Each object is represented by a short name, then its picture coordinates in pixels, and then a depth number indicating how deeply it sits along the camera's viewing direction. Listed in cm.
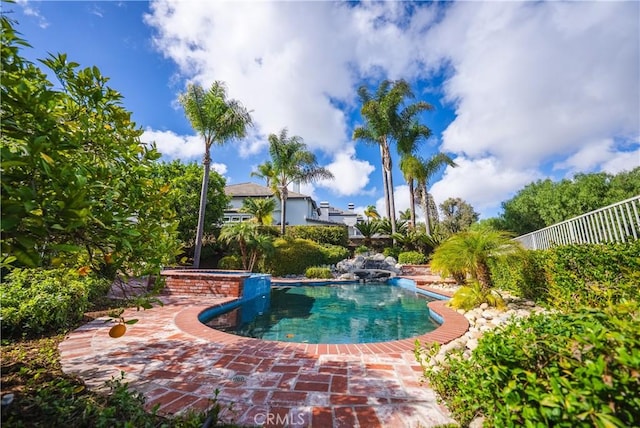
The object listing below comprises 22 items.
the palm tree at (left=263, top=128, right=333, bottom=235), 2238
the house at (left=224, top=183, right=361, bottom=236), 3134
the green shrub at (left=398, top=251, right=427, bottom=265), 1966
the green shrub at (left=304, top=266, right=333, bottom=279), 1680
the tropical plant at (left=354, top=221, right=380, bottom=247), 2391
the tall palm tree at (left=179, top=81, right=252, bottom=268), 1541
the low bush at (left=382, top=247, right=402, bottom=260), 2142
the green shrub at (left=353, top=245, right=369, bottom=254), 2214
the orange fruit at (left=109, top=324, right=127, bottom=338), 216
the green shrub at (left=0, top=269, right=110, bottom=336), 422
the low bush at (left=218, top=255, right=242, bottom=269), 1756
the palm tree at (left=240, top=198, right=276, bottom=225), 2228
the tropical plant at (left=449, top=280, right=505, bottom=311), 678
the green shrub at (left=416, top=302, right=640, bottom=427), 114
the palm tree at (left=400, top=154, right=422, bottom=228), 2259
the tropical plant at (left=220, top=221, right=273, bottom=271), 1617
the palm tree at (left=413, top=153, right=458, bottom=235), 2272
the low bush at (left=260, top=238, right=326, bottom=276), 1811
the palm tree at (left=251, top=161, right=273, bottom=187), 2407
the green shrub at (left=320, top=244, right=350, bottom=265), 2002
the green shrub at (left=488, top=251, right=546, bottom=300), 651
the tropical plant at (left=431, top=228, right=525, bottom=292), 711
